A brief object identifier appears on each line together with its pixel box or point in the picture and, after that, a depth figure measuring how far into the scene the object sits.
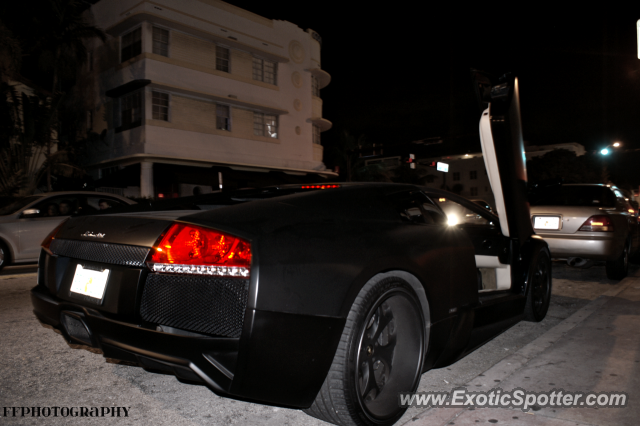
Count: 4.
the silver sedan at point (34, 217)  8.12
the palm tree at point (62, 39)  19.16
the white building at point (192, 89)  19.81
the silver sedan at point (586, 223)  6.54
